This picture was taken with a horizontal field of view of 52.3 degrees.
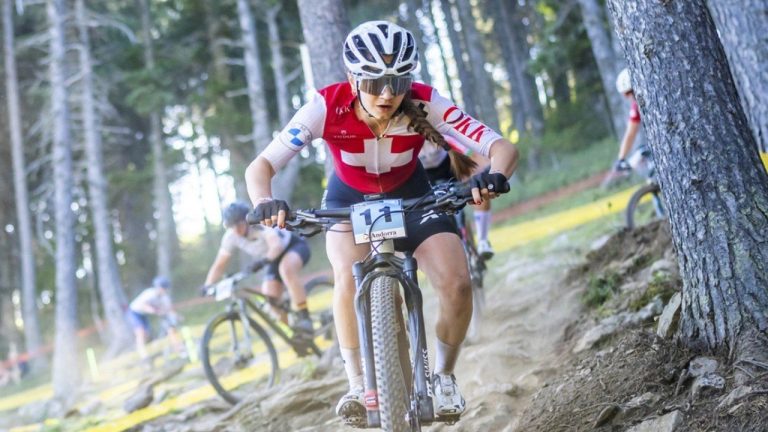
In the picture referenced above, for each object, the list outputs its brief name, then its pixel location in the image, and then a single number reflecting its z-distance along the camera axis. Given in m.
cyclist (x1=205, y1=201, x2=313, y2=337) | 8.16
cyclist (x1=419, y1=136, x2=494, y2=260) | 6.90
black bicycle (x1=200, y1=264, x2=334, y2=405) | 7.88
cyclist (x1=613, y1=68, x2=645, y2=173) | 7.61
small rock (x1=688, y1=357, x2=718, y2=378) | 3.75
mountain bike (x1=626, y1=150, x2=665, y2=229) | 8.09
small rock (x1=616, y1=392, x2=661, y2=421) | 3.81
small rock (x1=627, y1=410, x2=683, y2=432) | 3.47
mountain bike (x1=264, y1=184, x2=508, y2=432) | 3.85
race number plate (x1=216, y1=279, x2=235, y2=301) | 7.95
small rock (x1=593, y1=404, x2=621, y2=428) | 3.89
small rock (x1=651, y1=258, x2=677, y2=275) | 5.79
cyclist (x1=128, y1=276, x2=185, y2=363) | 15.82
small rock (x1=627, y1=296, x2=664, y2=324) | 5.14
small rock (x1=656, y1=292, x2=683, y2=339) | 4.38
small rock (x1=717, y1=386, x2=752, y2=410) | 3.38
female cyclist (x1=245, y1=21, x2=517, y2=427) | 4.08
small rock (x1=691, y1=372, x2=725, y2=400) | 3.59
